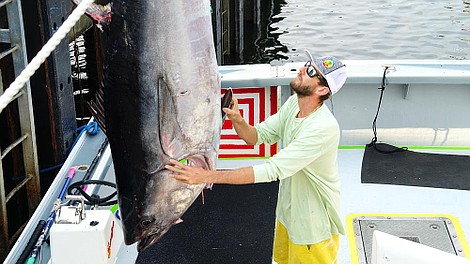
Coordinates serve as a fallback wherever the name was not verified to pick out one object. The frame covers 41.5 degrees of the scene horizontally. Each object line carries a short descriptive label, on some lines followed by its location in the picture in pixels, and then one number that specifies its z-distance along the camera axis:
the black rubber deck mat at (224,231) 3.30
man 2.43
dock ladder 4.03
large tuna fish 1.88
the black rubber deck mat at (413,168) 3.93
